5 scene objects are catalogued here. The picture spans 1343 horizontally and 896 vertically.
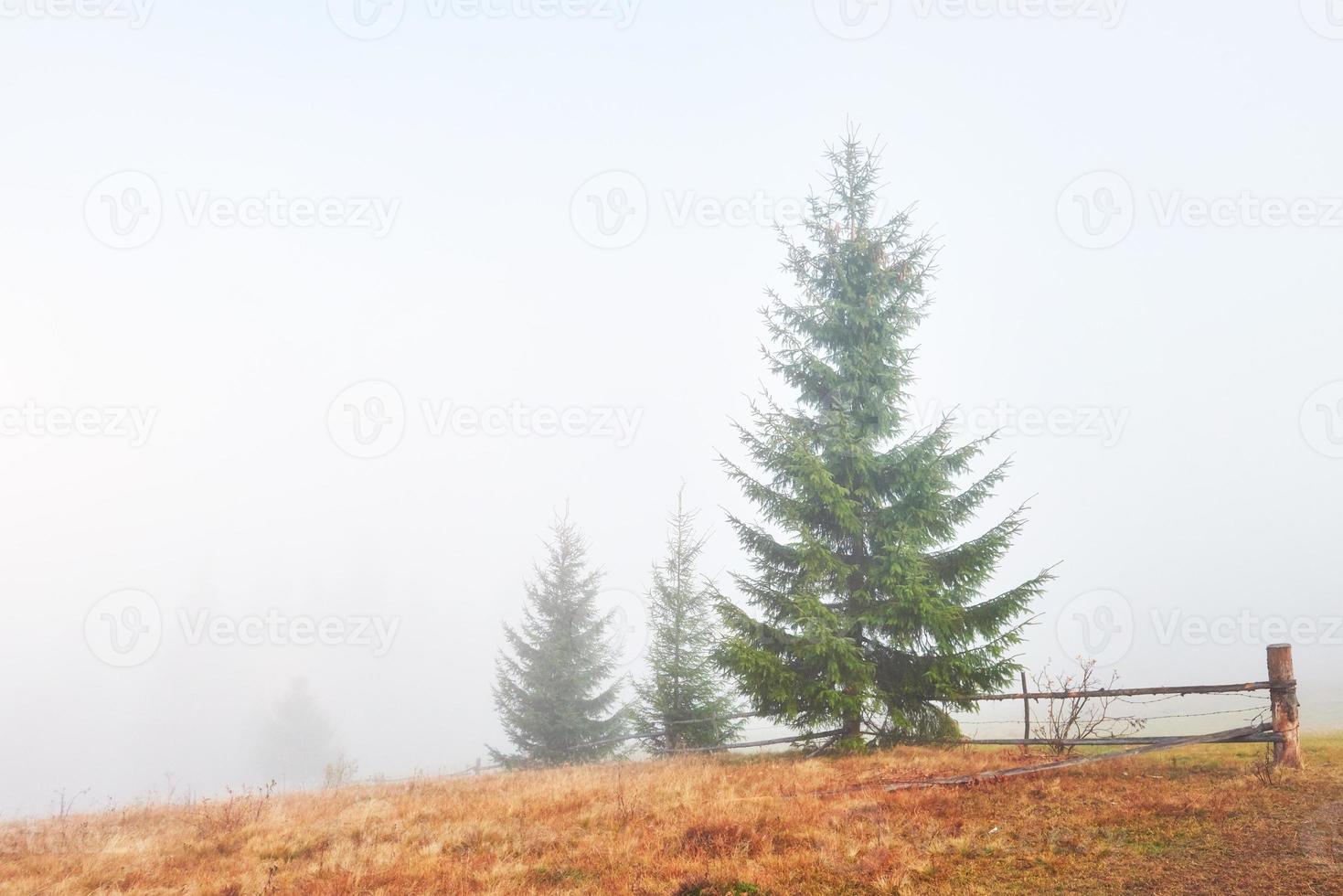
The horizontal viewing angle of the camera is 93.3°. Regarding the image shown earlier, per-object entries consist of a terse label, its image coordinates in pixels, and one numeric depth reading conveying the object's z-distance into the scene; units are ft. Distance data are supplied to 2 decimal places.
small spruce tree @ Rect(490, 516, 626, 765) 72.74
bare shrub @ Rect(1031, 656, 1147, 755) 35.73
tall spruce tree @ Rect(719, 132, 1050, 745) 39.88
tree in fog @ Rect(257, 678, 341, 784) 172.45
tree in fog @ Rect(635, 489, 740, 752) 59.72
